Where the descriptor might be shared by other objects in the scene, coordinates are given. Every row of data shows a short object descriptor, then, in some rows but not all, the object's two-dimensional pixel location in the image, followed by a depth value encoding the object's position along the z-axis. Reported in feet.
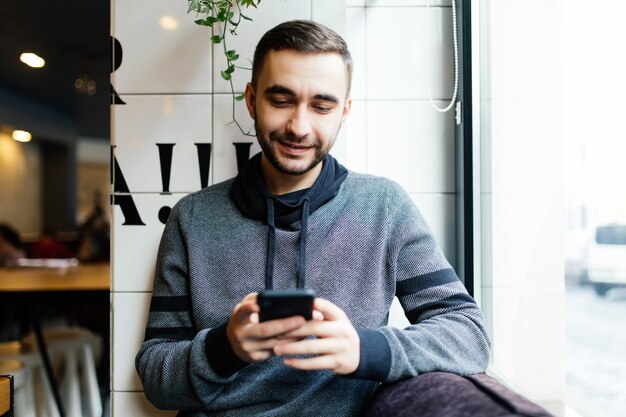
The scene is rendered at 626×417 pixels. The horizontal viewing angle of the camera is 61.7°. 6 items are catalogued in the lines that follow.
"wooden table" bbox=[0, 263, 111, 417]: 6.66
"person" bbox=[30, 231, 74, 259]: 7.44
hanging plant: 5.12
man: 4.02
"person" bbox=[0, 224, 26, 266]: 7.80
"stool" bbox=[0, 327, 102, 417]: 7.29
